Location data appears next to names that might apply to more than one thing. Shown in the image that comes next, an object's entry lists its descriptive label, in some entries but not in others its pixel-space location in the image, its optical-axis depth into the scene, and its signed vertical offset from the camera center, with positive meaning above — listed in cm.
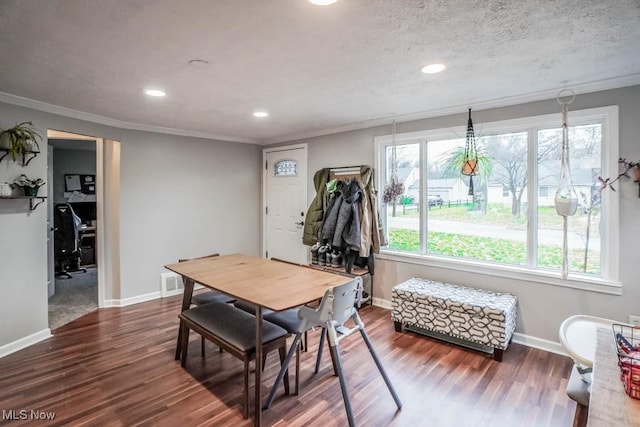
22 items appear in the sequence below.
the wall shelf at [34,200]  293 +9
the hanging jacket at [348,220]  381 -13
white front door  486 +11
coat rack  416 +48
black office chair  540 -42
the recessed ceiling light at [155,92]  271 +99
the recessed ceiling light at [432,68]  225 +99
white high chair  184 -67
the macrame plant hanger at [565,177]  272 +27
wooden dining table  189 -50
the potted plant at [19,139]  277 +62
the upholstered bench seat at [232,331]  202 -81
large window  273 +11
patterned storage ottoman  272 -93
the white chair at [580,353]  135 -59
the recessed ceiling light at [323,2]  147 +94
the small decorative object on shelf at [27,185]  290 +23
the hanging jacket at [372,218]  388 -11
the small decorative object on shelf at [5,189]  272 +17
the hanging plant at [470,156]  320 +54
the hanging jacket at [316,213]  432 -5
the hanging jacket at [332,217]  399 -10
